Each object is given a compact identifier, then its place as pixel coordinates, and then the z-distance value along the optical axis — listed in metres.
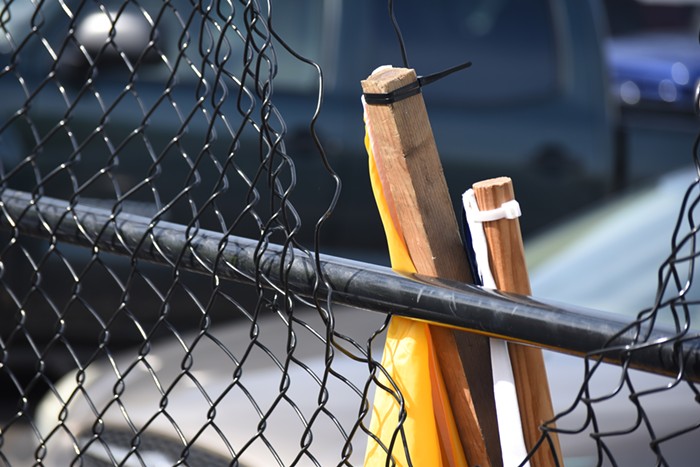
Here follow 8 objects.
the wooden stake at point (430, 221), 3.66
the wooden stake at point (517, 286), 3.64
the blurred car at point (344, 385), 4.17
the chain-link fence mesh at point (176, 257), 3.77
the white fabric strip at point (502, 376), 3.64
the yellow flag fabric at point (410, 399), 3.66
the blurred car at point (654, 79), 8.04
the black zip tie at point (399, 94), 3.65
